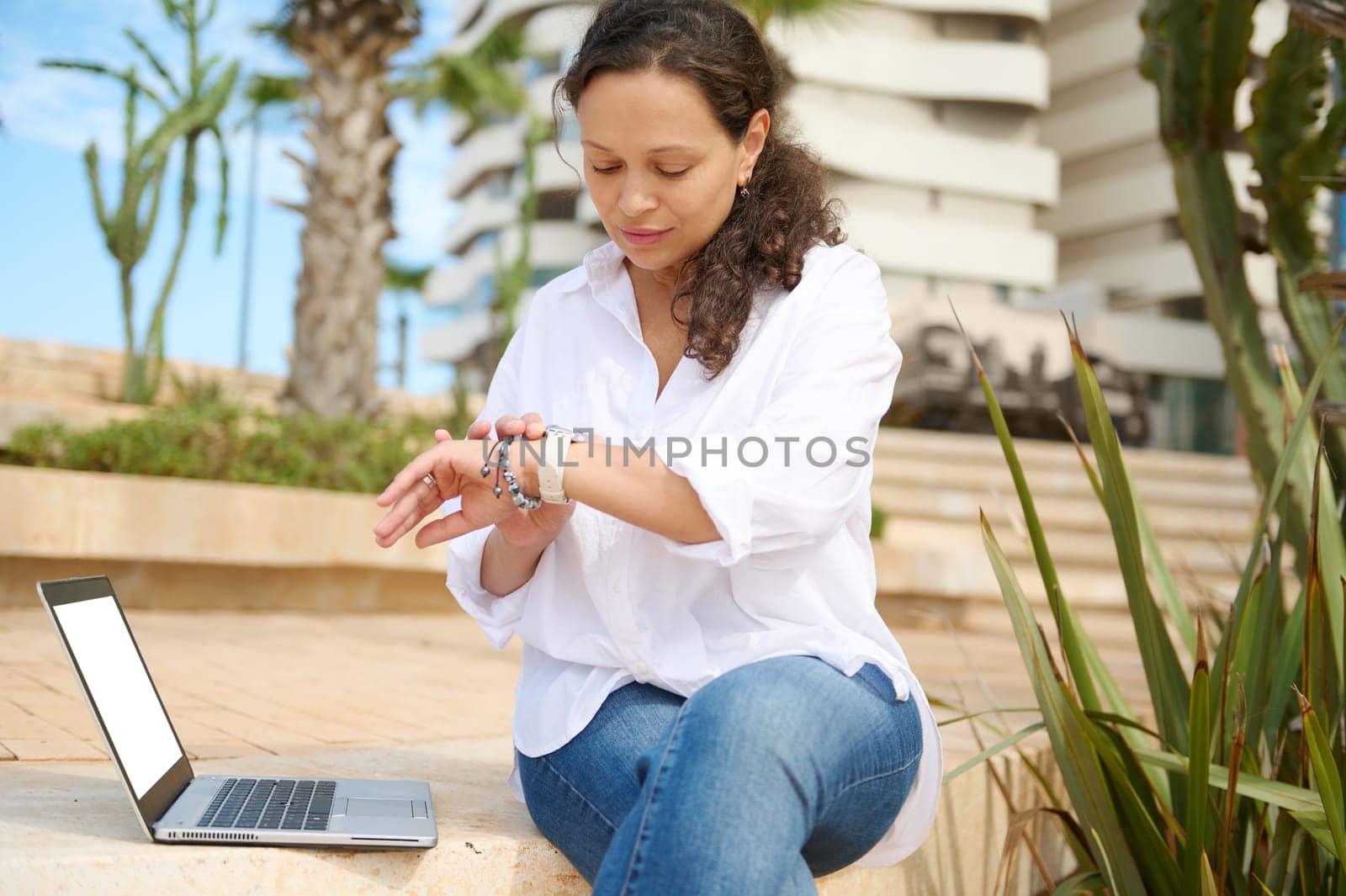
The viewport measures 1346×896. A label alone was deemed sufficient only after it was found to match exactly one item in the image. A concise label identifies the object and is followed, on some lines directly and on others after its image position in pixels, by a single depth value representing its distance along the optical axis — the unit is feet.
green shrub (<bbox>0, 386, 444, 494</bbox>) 19.83
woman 5.03
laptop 4.96
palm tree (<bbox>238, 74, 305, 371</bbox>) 48.51
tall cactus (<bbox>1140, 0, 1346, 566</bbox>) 9.36
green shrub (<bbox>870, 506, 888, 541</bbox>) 26.21
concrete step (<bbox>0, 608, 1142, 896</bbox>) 4.96
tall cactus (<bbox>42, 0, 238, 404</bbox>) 29.35
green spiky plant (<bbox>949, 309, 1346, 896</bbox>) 5.56
